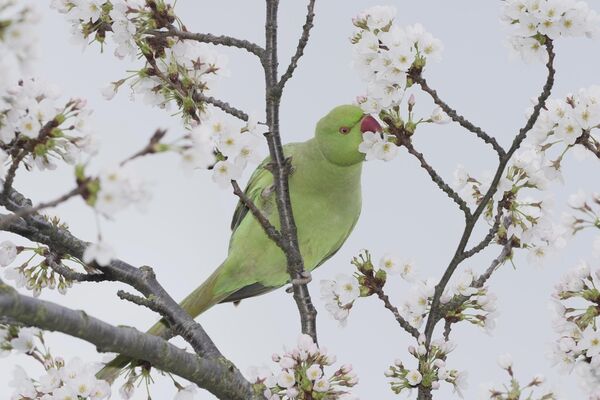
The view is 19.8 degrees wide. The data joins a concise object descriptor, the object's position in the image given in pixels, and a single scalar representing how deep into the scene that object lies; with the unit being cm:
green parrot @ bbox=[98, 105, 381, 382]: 1059
